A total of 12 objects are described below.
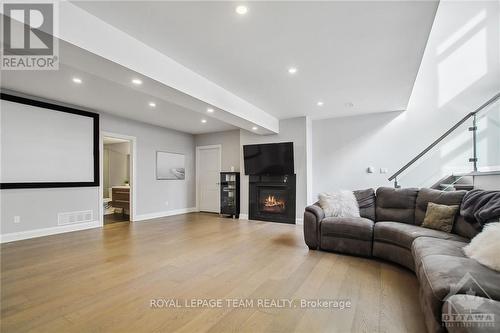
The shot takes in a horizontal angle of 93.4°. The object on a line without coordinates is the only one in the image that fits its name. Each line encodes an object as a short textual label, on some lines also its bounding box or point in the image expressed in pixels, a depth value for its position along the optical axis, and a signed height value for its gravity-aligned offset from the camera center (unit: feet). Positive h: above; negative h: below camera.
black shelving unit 21.67 -2.11
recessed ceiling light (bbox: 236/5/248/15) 6.72 +4.68
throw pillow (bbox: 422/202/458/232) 9.54 -2.02
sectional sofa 4.56 -2.52
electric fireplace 19.10 -2.34
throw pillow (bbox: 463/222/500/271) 5.78 -2.11
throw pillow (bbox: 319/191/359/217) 12.50 -1.85
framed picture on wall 22.25 +0.59
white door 24.78 -0.71
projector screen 13.34 +1.80
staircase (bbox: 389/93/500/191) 11.23 +0.54
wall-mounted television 19.02 +1.01
